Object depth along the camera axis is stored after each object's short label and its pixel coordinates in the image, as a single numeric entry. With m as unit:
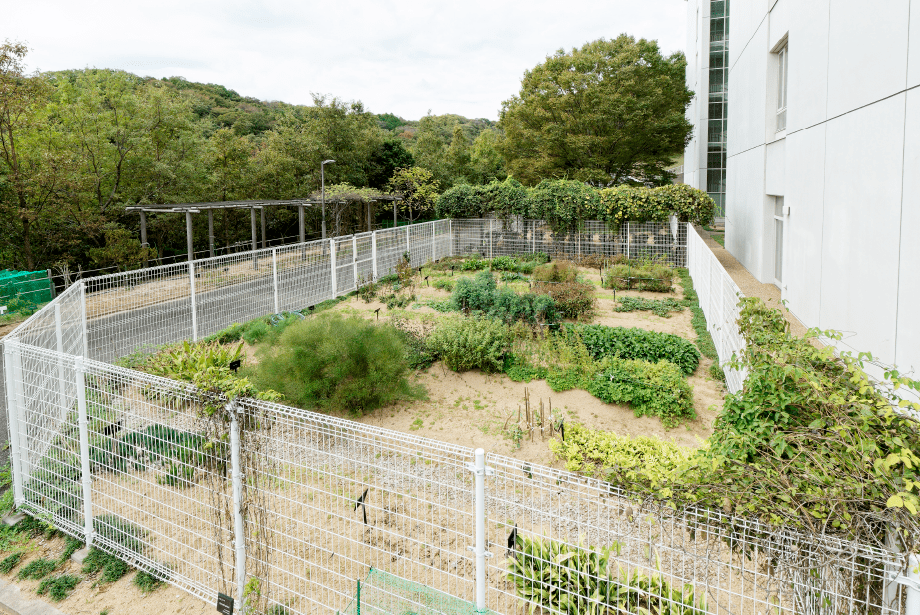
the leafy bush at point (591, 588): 3.15
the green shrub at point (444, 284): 15.07
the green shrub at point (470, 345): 8.23
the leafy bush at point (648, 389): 6.87
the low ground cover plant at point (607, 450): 5.10
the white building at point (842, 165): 5.85
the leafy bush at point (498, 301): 9.94
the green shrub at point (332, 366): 6.68
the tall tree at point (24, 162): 16.75
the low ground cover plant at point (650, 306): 12.39
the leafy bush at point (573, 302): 11.31
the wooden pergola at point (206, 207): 19.39
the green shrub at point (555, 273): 14.61
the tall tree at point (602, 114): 30.69
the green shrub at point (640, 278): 14.60
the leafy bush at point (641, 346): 8.48
